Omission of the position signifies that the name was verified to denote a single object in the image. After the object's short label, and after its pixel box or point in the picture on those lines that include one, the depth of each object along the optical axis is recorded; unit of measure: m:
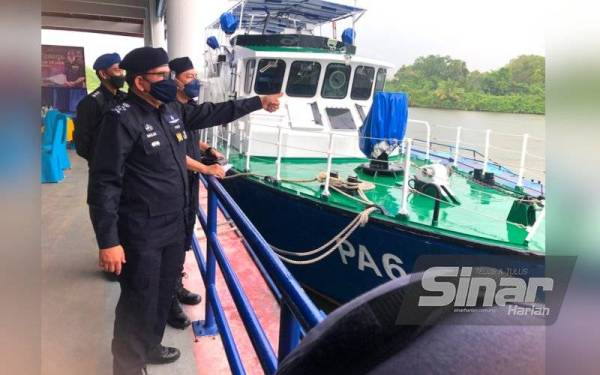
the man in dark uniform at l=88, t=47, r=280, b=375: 1.85
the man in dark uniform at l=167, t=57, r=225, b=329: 2.68
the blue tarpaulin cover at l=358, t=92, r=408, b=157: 4.63
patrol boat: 3.63
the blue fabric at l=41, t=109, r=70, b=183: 7.11
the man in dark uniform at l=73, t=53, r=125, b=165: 3.03
